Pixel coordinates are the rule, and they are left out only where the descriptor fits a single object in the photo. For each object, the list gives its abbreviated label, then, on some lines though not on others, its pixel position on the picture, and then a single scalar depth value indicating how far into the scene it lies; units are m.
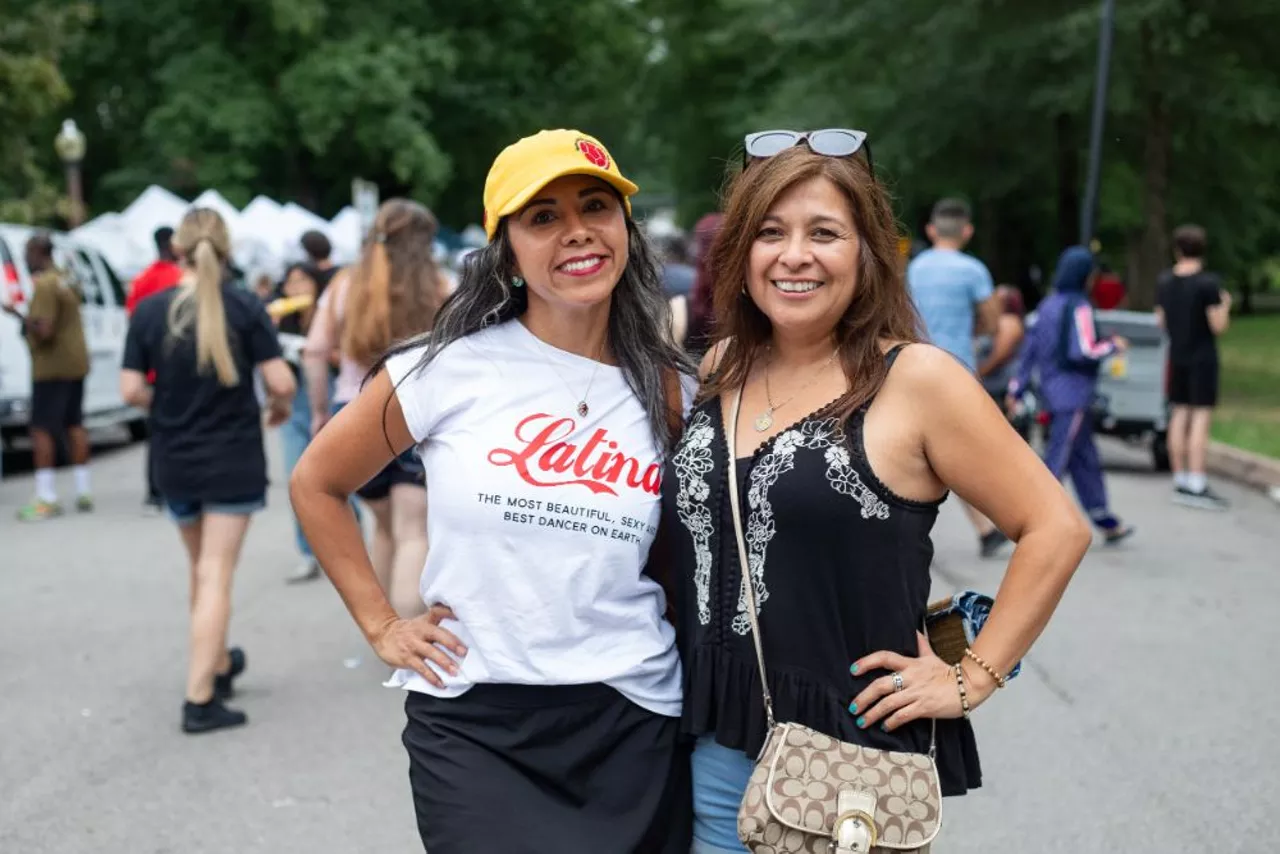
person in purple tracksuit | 8.63
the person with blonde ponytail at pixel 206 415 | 5.46
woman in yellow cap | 2.53
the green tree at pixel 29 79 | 20.53
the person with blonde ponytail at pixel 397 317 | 5.76
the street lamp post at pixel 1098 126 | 16.15
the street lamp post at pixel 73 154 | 24.56
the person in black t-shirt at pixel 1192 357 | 10.44
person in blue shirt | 8.09
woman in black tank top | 2.32
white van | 12.04
